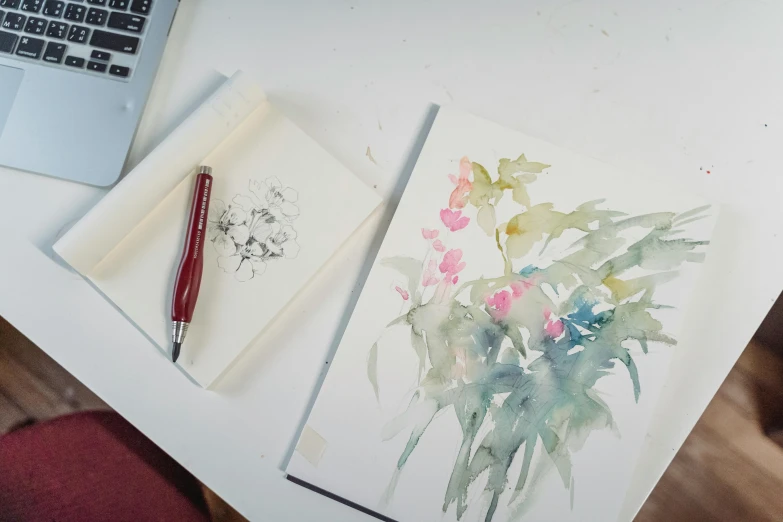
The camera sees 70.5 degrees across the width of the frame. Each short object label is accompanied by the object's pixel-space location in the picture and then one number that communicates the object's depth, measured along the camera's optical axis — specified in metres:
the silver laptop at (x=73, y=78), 0.52
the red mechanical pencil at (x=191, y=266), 0.46
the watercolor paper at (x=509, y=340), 0.46
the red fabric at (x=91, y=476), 0.60
